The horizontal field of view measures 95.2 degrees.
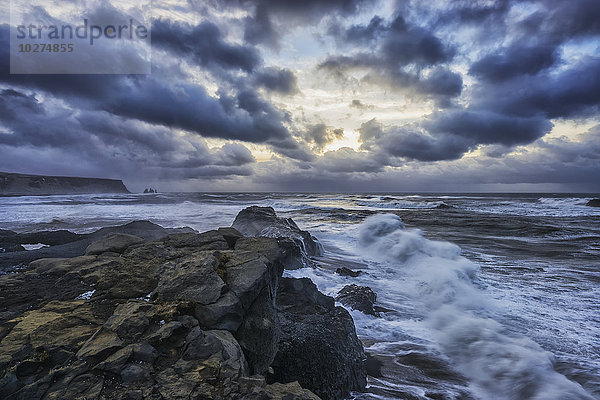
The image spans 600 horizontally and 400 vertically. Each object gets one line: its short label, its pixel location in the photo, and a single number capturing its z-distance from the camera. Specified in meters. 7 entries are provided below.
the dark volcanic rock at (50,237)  10.72
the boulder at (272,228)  10.95
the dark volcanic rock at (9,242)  8.58
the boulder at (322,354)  3.75
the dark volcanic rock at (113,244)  5.16
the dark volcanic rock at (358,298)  6.79
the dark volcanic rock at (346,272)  9.77
